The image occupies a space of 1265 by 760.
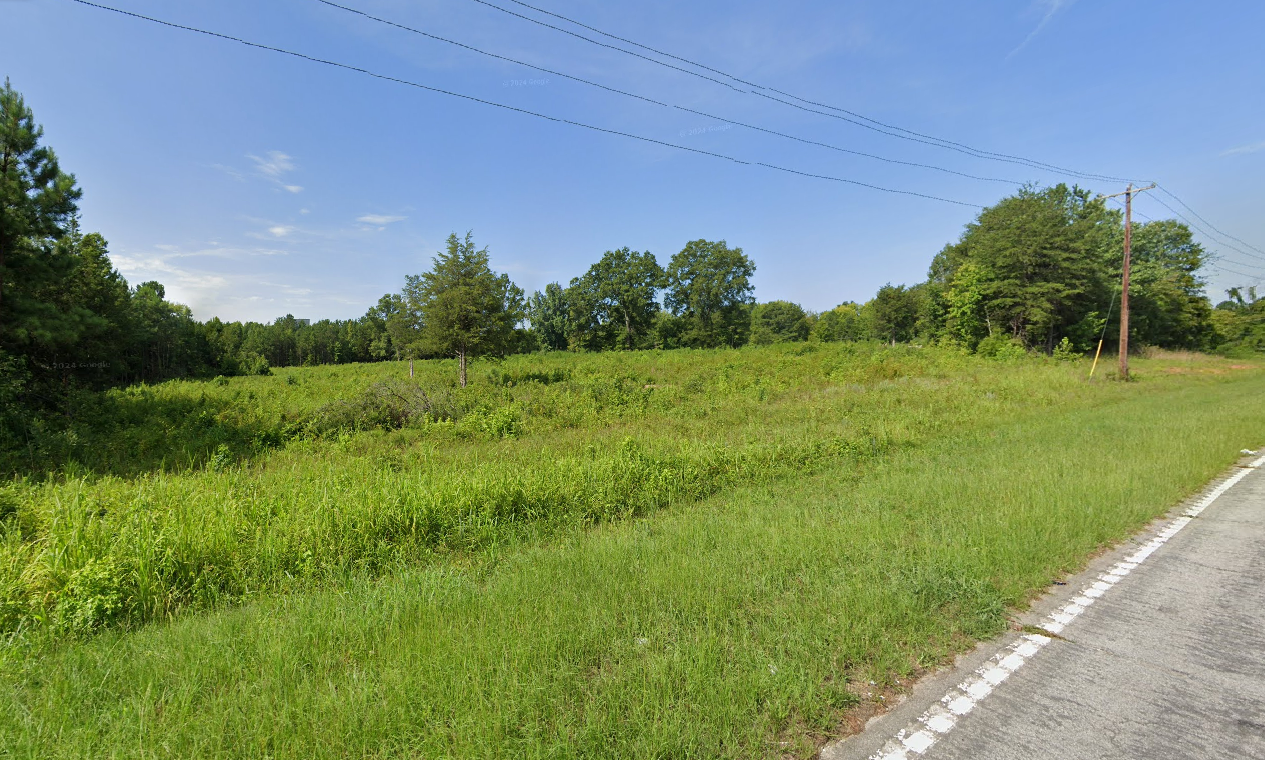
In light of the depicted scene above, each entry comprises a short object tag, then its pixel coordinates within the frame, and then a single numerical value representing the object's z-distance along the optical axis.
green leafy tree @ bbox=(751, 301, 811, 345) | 108.06
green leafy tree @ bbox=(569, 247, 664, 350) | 63.56
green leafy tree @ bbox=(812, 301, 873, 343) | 95.06
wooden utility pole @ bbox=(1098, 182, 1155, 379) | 23.70
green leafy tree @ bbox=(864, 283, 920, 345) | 73.25
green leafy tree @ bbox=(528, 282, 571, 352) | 65.31
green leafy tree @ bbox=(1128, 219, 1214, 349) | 44.66
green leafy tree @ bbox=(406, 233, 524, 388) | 22.44
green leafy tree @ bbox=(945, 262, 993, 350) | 41.75
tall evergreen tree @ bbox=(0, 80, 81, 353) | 12.31
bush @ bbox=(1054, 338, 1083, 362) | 33.91
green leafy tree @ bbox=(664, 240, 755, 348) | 66.00
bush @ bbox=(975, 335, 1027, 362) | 34.51
